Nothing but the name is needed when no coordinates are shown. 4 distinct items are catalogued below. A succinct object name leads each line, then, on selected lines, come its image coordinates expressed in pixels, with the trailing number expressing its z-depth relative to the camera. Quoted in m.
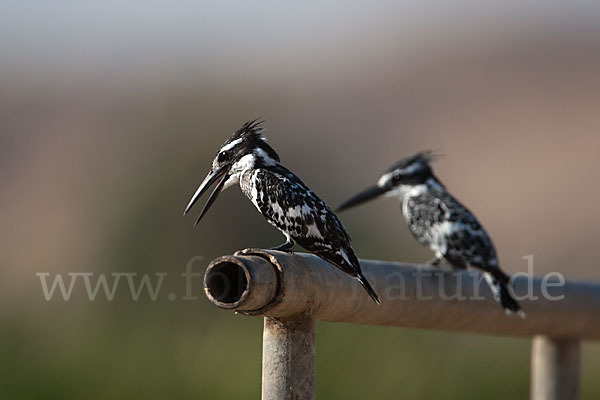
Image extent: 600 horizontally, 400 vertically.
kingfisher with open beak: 7.87
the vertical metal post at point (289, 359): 6.21
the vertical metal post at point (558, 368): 10.13
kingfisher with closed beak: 10.91
